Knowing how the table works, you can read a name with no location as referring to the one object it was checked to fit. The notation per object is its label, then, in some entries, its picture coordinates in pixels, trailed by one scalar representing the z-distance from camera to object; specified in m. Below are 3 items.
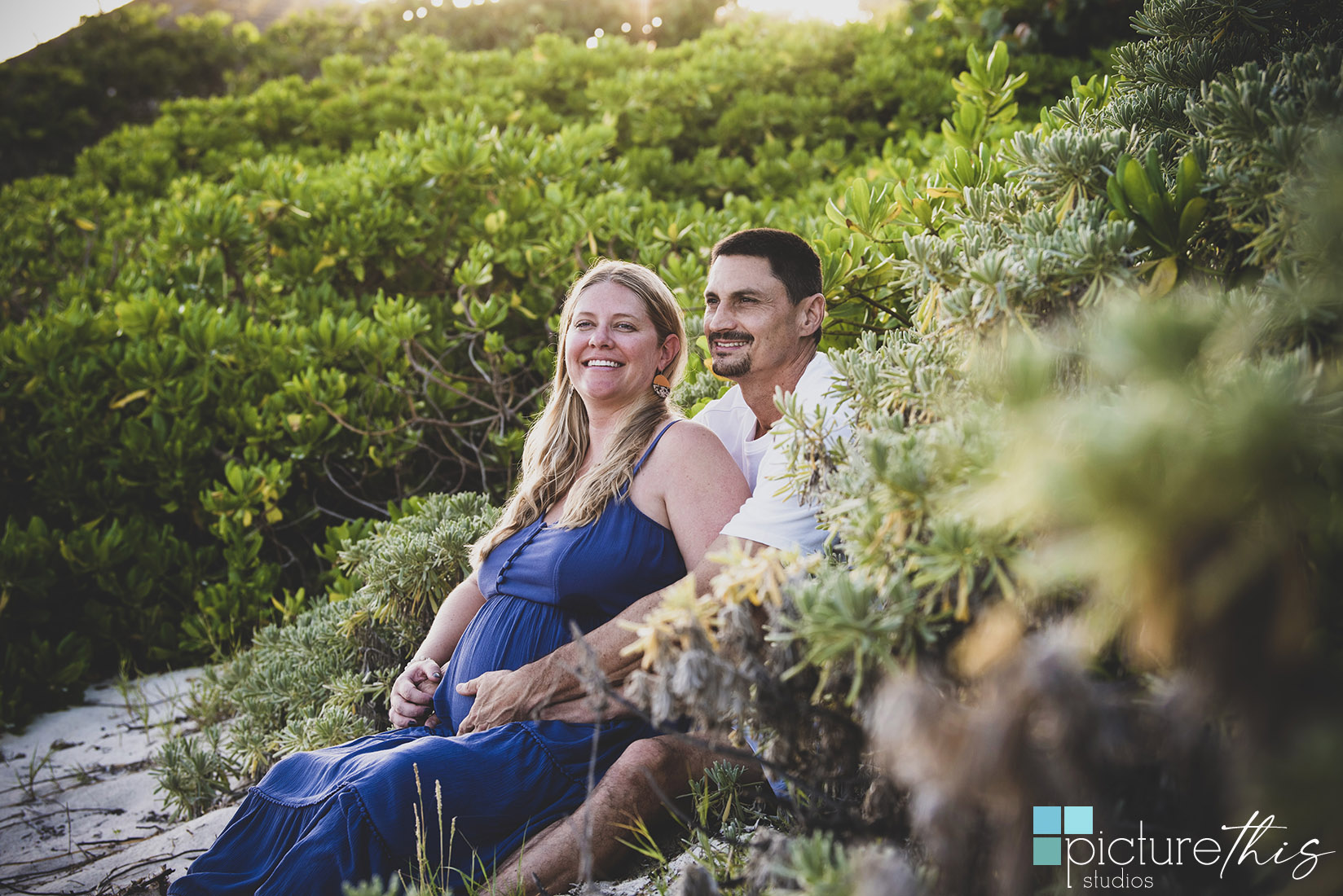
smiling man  2.03
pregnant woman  2.05
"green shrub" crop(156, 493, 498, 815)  3.14
